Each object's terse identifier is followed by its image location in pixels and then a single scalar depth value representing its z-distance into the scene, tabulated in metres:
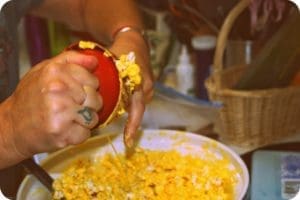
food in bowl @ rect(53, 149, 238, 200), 0.67
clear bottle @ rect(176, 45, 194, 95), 1.23
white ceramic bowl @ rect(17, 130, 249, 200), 0.70
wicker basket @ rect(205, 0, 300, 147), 0.99
